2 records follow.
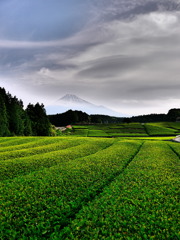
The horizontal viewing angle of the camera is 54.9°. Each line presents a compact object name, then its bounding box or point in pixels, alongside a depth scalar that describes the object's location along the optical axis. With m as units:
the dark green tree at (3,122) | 54.41
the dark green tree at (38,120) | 77.06
